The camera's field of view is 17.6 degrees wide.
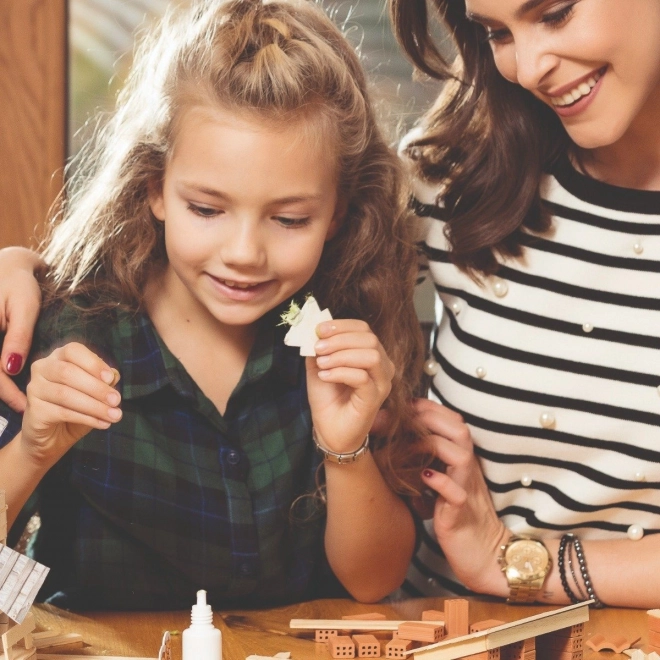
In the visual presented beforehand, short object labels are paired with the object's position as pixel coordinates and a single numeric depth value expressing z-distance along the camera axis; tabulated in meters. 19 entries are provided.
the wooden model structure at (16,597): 1.27
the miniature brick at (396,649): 1.36
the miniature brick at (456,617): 1.39
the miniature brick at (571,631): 1.34
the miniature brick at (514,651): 1.32
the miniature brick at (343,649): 1.36
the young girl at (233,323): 1.46
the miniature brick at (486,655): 1.29
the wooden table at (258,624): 1.37
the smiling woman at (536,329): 1.53
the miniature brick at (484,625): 1.39
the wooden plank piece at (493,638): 1.29
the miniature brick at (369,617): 1.42
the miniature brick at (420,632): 1.37
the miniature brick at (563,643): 1.34
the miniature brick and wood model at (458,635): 1.30
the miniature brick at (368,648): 1.36
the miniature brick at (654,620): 1.36
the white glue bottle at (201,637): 1.28
